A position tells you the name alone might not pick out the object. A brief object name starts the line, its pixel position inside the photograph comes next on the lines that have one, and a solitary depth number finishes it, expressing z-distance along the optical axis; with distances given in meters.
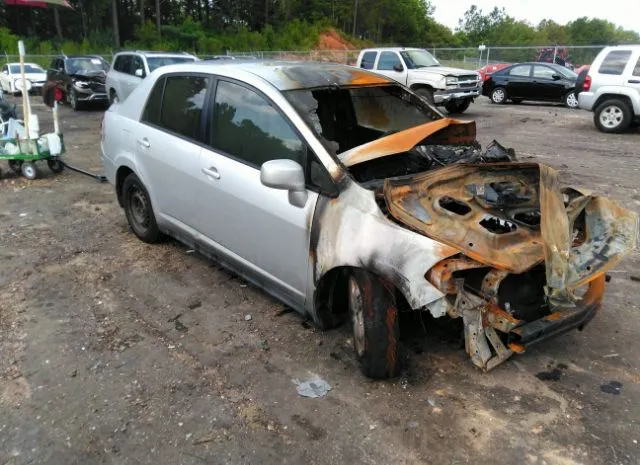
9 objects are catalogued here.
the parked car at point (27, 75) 21.25
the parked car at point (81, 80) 16.58
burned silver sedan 2.77
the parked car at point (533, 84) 17.05
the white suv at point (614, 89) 11.38
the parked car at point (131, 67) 13.50
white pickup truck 14.23
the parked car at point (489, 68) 22.43
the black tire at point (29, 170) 7.86
